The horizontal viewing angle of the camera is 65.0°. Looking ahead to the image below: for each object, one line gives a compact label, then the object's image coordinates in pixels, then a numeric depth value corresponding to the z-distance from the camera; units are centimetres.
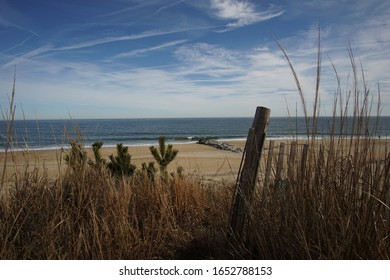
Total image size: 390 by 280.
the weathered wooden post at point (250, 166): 228
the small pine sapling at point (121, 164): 436
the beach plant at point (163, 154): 489
